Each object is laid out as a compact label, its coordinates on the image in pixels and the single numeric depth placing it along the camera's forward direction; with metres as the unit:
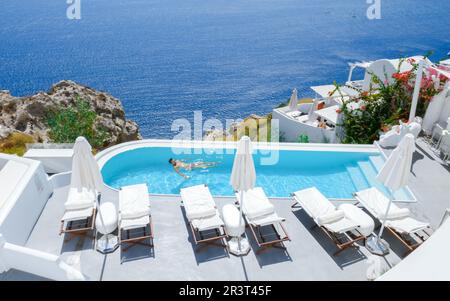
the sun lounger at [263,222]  8.01
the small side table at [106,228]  7.95
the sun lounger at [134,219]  7.96
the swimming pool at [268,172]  11.05
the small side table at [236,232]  7.92
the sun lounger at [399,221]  7.85
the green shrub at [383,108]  13.65
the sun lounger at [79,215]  8.11
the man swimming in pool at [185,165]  11.80
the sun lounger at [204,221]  8.02
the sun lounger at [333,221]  7.87
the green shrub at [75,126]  15.38
